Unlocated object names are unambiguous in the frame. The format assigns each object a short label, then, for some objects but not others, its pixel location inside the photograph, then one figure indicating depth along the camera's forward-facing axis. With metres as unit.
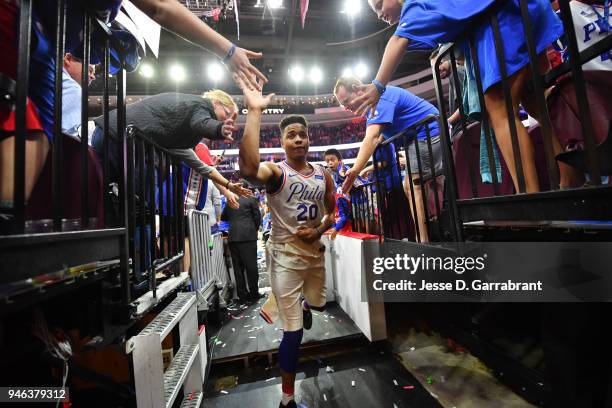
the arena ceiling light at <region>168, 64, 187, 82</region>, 13.68
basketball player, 2.16
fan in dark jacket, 2.04
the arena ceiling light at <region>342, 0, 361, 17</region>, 9.17
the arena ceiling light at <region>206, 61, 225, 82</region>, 13.80
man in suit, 4.56
